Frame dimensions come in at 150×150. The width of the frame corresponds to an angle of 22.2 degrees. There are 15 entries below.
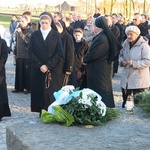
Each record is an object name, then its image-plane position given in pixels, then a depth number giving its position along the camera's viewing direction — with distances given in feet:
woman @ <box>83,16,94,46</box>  37.10
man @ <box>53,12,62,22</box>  40.08
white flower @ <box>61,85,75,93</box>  14.68
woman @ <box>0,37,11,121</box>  22.33
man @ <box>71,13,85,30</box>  50.76
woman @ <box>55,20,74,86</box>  22.71
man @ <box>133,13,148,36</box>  33.68
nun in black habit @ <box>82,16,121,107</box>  19.94
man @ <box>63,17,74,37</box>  34.06
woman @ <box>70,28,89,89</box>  26.76
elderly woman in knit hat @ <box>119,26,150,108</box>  21.88
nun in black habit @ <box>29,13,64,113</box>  21.26
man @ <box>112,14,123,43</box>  37.83
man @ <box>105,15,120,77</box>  34.55
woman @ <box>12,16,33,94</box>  29.96
